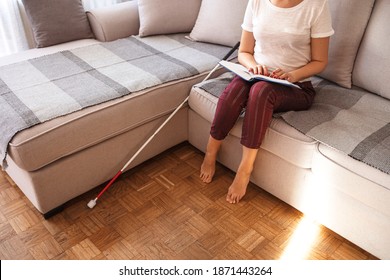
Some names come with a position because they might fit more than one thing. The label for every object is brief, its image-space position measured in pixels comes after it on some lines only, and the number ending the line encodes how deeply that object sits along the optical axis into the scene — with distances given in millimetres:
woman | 1513
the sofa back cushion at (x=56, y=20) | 2049
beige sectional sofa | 1382
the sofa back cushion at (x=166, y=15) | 2213
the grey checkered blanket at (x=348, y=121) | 1350
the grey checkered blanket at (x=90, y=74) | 1495
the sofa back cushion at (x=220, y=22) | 2082
